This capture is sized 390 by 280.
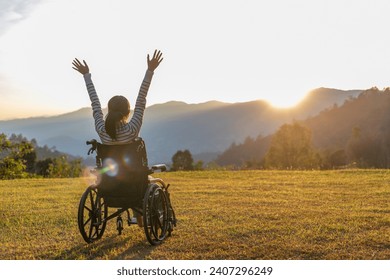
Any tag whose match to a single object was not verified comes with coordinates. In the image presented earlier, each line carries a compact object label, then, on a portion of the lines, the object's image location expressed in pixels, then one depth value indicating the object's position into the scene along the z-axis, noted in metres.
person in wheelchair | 6.23
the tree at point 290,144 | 54.02
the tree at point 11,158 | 24.02
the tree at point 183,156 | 60.99
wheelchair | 6.32
